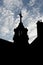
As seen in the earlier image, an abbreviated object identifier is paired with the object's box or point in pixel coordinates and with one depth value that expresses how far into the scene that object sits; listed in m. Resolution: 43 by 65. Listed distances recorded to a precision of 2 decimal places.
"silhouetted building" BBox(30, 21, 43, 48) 23.12
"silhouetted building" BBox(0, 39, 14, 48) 22.72
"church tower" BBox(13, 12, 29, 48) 24.72
